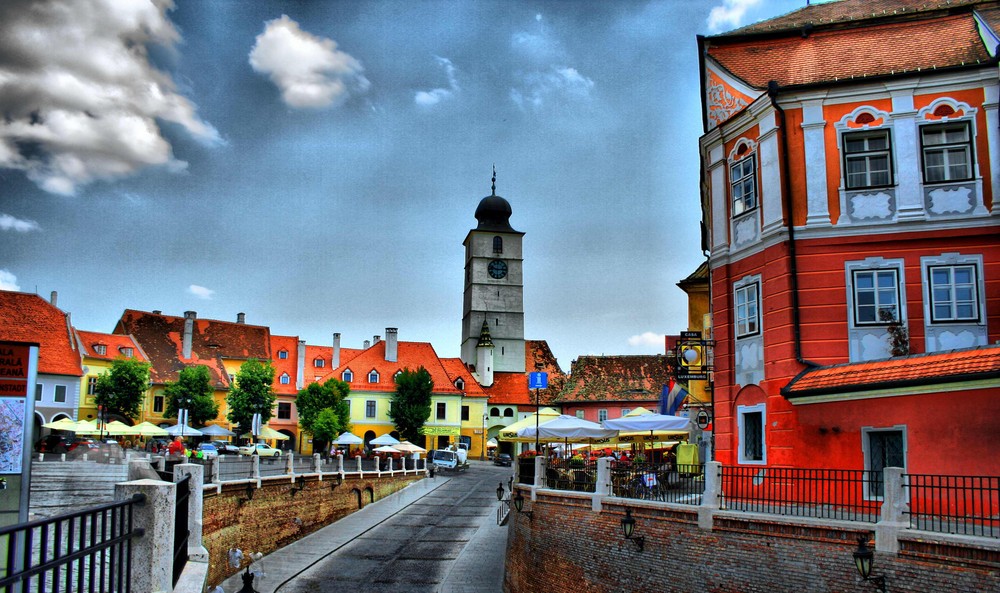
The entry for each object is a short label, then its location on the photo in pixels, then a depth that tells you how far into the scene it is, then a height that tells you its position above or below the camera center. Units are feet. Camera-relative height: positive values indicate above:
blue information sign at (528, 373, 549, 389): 90.33 +4.23
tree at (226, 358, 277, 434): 217.56 +6.31
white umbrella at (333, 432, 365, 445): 176.65 -3.33
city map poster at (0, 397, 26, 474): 25.81 -0.33
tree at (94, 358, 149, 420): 200.03 +7.61
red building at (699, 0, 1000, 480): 58.39 +13.01
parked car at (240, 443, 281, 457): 146.90 -5.17
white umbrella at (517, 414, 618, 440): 81.05 -0.78
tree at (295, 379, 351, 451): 230.34 +4.77
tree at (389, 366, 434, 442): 241.90 +4.90
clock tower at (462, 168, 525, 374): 299.38 +41.95
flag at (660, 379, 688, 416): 106.93 +2.87
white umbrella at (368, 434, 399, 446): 182.50 -3.76
